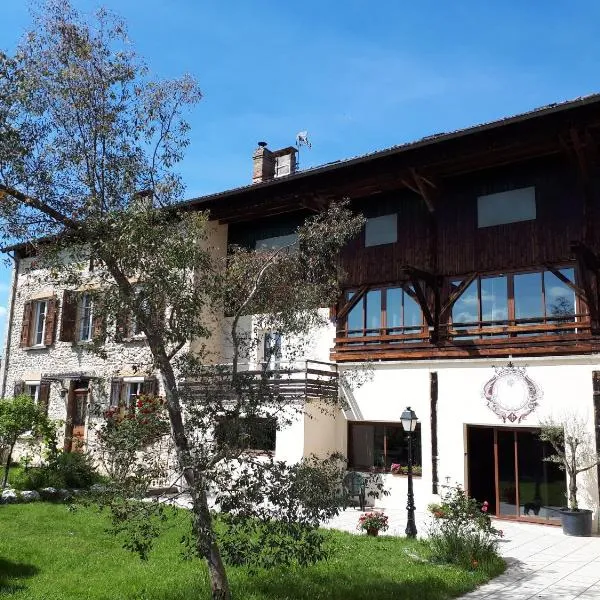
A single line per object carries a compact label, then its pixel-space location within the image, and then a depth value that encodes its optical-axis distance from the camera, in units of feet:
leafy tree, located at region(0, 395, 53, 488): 51.21
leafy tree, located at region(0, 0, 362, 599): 22.13
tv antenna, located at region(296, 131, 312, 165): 69.15
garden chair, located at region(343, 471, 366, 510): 23.45
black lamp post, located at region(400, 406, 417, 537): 36.66
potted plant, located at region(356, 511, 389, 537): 37.47
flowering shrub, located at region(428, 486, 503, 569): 29.76
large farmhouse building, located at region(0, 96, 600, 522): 44.39
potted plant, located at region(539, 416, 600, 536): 40.24
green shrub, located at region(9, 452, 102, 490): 50.65
